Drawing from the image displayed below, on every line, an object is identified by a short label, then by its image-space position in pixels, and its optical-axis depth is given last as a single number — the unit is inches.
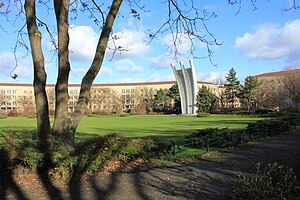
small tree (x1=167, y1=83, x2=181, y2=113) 3686.0
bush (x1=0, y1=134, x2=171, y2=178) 279.3
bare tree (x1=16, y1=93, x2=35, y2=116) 3477.6
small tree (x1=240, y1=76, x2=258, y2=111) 3137.3
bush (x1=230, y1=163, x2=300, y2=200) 169.6
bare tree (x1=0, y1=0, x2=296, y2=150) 327.3
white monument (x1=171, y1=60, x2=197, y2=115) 3082.2
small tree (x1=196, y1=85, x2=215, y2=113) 3189.0
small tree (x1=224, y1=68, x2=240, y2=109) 3366.9
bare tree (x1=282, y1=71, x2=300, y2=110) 2472.9
